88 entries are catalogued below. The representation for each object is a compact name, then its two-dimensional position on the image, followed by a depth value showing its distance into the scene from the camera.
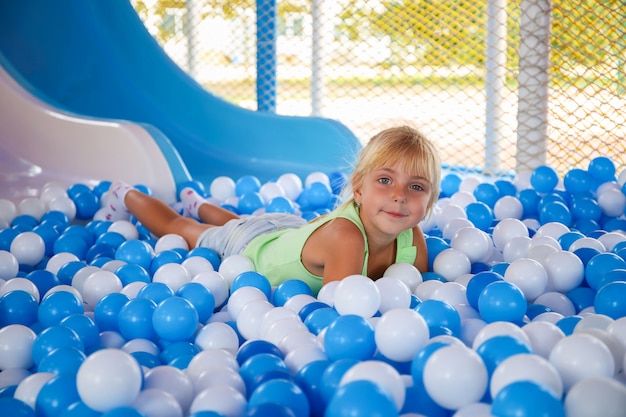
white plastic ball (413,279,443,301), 1.49
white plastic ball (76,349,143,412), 0.95
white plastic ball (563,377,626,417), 0.84
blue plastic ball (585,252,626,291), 1.50
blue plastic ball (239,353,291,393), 1.02
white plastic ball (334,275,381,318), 1.26
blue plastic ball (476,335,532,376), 1.00
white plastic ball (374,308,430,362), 1.09
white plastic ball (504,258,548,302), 1.44
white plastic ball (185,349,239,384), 1.11
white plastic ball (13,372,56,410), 1.03
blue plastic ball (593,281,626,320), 1.28
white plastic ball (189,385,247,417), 0.94
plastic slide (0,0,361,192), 3.00
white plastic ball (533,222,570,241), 1.90
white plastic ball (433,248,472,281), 1.69
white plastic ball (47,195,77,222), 2.32
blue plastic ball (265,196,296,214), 2.34
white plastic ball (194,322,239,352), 1.30
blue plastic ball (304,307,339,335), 1.26
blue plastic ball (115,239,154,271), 1.85
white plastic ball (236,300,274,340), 1.34
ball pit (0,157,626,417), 0.93
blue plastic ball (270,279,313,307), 1.49
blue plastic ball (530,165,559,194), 2.39
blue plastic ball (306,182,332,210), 2.50
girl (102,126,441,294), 1.53
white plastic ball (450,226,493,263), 1.80
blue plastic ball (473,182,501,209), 2.40
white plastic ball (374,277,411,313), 1.34
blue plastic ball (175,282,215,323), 1.43
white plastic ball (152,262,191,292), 1.60
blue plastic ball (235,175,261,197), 2.60
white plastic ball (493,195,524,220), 2.25
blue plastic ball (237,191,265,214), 2.42
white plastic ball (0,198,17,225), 2.23
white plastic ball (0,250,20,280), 1.71
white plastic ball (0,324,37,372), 1.22
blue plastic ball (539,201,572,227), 2.10
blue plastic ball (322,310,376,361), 1.09
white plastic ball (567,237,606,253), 1.72
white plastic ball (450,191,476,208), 2.36
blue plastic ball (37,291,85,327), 1.38
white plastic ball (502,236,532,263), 1.77
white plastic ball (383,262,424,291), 1.56
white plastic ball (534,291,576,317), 1.44
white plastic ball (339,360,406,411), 0.93
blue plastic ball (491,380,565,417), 0.82
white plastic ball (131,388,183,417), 0.94
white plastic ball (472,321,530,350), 1.08
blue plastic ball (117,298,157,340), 1.32
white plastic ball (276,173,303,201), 2.62
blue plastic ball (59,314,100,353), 1.27
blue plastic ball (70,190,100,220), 2.39
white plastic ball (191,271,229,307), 1.55
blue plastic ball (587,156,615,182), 2.32
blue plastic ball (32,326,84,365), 1.19
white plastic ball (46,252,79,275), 1.80
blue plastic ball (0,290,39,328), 1.40
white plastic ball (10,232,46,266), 1.89
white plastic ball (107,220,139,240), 2.10
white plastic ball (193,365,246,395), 1.02
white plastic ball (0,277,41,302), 1.51
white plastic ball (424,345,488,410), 0.93
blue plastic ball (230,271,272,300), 1.54
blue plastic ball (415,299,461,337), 1.21
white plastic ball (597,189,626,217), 2.14
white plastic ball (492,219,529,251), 1.94
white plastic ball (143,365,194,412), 1.01
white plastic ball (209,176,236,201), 2.63
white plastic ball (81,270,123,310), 1.56
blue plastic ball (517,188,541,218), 2.30
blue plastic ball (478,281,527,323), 1.28
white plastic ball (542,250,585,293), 1.52
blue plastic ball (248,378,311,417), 0.92
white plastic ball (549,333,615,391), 0.97
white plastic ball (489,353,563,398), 0.90
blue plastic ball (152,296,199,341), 1.28
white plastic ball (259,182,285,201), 2.52
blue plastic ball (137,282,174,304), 1.45
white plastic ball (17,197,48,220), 2.31
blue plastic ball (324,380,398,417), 0.85
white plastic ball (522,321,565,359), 1.09
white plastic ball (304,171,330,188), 2.65
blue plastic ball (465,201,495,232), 2.16
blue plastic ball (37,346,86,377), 1.10
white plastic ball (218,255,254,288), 1.68
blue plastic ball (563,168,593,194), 2.31
